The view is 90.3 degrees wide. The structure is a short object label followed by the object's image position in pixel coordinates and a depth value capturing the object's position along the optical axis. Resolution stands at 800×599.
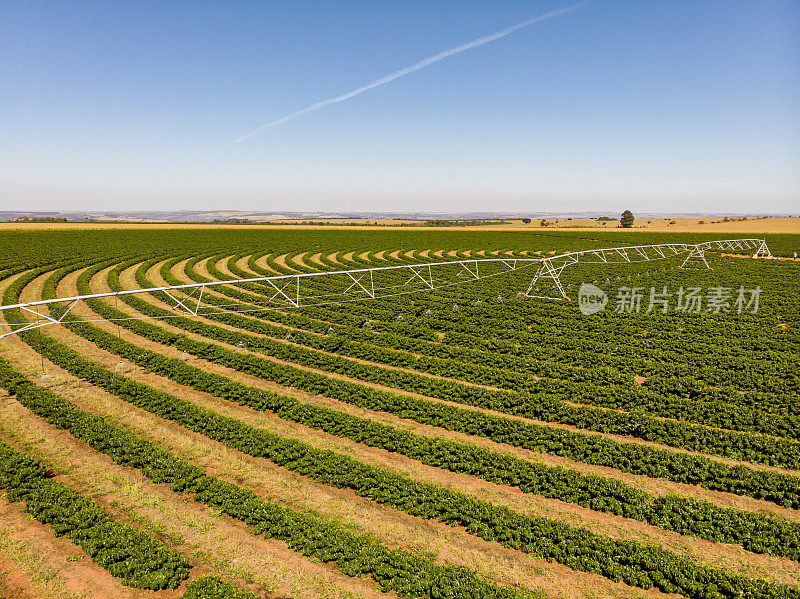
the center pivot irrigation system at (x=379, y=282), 32.94
